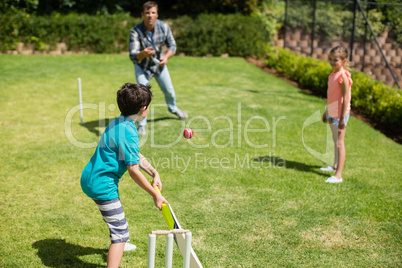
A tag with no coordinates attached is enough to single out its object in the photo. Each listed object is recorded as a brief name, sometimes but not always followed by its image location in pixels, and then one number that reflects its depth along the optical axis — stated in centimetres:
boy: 320
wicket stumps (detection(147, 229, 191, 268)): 246
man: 728
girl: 556
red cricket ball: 513
